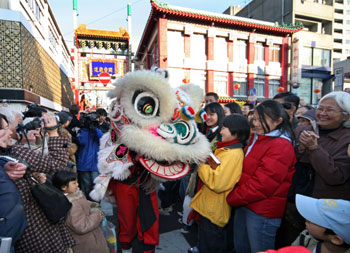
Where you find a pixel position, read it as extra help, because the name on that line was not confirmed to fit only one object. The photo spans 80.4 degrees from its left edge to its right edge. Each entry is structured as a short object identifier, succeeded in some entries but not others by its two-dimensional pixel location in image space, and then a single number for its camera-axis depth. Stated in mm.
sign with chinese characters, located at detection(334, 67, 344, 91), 9270
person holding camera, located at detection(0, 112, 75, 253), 1312
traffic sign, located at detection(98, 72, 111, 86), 13867
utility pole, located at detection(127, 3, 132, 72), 17144
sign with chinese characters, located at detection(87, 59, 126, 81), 14761
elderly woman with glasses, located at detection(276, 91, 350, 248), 1402
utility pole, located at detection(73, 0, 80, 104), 14758
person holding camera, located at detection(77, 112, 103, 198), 3346
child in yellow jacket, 1617
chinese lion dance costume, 1439
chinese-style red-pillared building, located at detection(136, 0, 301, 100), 13195
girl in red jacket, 1538
